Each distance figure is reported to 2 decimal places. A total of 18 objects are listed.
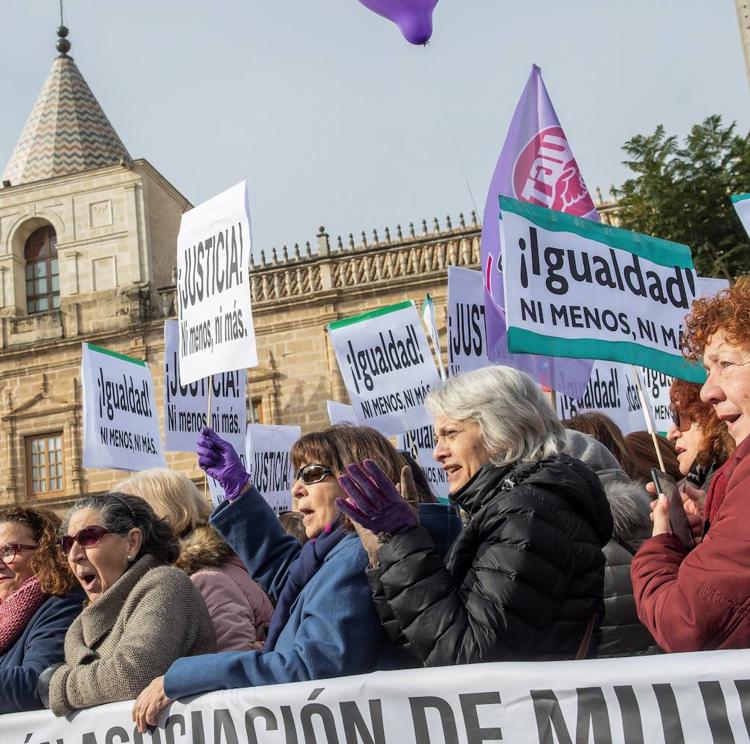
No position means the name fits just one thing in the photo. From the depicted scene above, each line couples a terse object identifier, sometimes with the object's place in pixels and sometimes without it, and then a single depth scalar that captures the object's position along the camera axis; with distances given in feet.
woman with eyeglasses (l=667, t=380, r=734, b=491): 10.21
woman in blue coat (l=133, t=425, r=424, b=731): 8.63
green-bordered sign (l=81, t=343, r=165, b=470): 28.58
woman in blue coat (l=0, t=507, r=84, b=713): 10.98
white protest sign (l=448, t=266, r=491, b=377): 25.75
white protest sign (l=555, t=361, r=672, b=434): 27.63
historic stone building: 69.10
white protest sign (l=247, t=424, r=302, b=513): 29.50
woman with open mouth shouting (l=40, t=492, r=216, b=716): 9.78
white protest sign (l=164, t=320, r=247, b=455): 27.99
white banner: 7.13
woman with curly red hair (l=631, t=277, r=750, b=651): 6.84
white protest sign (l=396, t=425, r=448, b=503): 28.71
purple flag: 20.11
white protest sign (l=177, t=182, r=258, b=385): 18.13
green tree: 49.65
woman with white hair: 7.78
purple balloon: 15.40
